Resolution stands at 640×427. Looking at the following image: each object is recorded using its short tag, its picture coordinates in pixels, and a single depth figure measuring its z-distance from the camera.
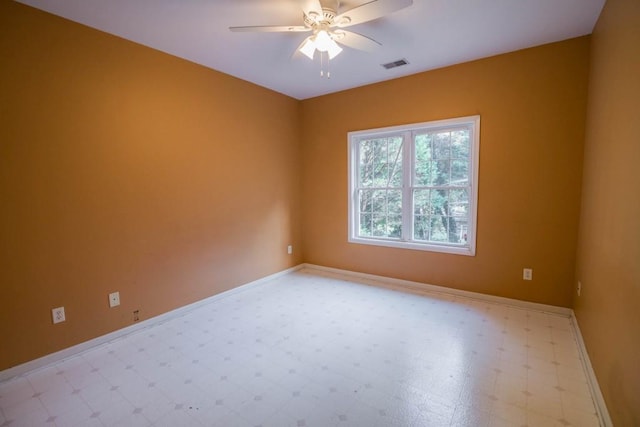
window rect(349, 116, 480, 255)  3.38
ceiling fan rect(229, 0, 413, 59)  1.82
